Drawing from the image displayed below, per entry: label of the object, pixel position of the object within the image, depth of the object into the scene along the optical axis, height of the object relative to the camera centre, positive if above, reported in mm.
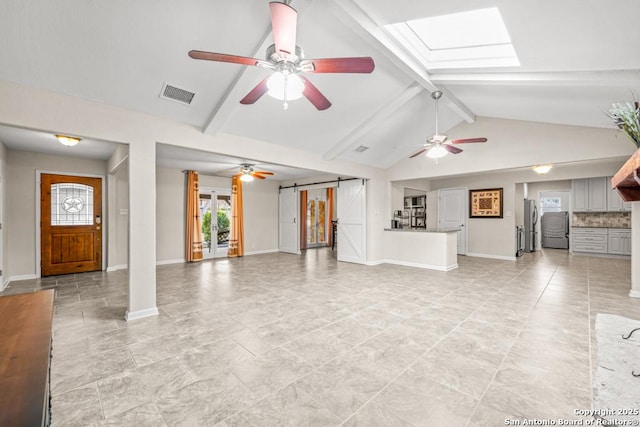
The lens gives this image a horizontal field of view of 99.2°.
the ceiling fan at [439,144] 4129 +1067
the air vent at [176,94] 3131 +1417
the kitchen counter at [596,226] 7523 -426
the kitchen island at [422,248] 6273 -866
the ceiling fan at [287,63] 1866 +1138
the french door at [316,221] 10734 -341
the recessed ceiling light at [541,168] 5371 +920
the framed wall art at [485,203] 7859 +279
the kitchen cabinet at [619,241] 7422 -819
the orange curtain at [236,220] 8289 -214
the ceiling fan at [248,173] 6336 +945
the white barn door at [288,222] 8938 -307
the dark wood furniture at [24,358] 698 -511
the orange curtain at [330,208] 10966 +194
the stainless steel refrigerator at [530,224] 8906 -397
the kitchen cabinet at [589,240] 7848 -824
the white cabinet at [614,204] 7406 +224
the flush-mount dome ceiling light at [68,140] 4039 +1102
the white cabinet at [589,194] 7746 +527
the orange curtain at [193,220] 7375 -186
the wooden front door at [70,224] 5543 -222
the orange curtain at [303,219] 9719 -228
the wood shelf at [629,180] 1870 +252
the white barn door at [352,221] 7039 -224
